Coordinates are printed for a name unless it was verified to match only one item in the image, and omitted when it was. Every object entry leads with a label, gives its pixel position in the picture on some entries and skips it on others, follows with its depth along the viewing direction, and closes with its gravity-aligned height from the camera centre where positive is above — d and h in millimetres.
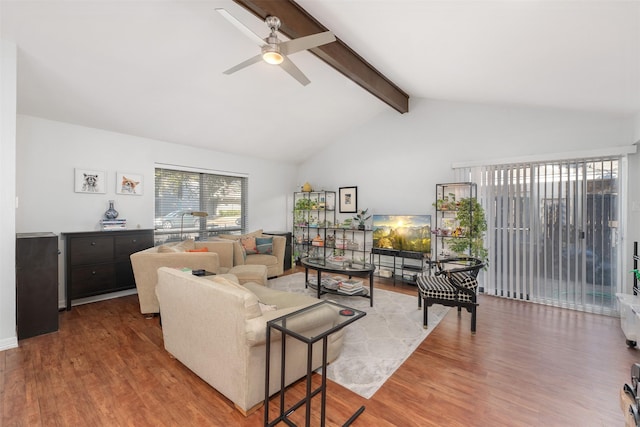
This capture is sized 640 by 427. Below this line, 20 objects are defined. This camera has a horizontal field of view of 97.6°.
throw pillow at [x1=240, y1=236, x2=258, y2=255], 5238 -583
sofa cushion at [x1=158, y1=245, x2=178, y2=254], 3586 -470
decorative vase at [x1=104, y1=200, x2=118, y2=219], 4188 -5
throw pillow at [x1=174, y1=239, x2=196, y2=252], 3909 -476
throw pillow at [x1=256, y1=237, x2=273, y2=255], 5395 -614
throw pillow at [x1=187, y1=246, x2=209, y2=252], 4152 -548
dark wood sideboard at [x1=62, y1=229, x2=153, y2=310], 3695 -666
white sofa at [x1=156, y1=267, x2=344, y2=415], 1789 -872
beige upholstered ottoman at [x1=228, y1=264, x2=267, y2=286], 3977 -876
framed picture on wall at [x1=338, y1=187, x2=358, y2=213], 6184 +332
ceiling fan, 2152 +1397
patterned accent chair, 3082 -861
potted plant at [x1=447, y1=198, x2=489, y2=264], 4367 -215
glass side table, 1529 -792
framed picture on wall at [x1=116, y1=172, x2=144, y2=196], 4352 +462
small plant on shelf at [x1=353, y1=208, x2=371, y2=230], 5763 -70
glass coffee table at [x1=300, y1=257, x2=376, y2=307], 3869 -778
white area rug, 2270 -1301
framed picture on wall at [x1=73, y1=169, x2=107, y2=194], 3986 +459
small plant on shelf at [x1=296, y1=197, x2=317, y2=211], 6681 +229
